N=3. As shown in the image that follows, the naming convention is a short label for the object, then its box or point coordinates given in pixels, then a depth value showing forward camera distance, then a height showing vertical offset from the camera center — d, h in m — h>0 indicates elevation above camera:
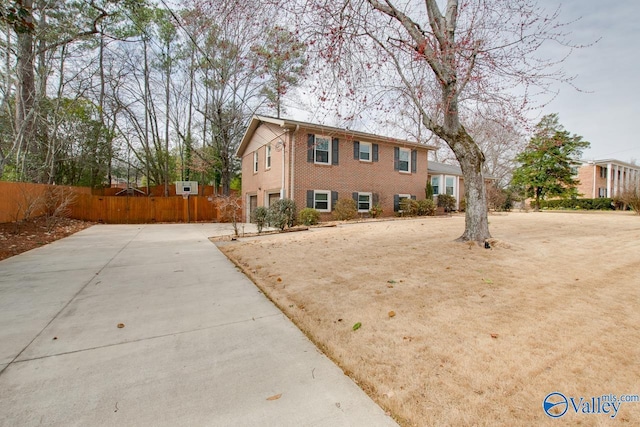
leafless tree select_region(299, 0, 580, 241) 4.81 +2.69
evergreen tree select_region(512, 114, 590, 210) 21.69 +3.00
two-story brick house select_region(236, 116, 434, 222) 12.92 +1.91
